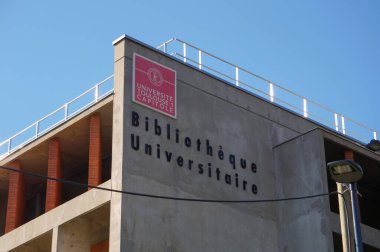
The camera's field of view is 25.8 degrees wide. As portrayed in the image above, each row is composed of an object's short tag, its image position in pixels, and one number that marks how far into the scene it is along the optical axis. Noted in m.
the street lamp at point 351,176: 16.77
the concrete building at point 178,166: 29.78
